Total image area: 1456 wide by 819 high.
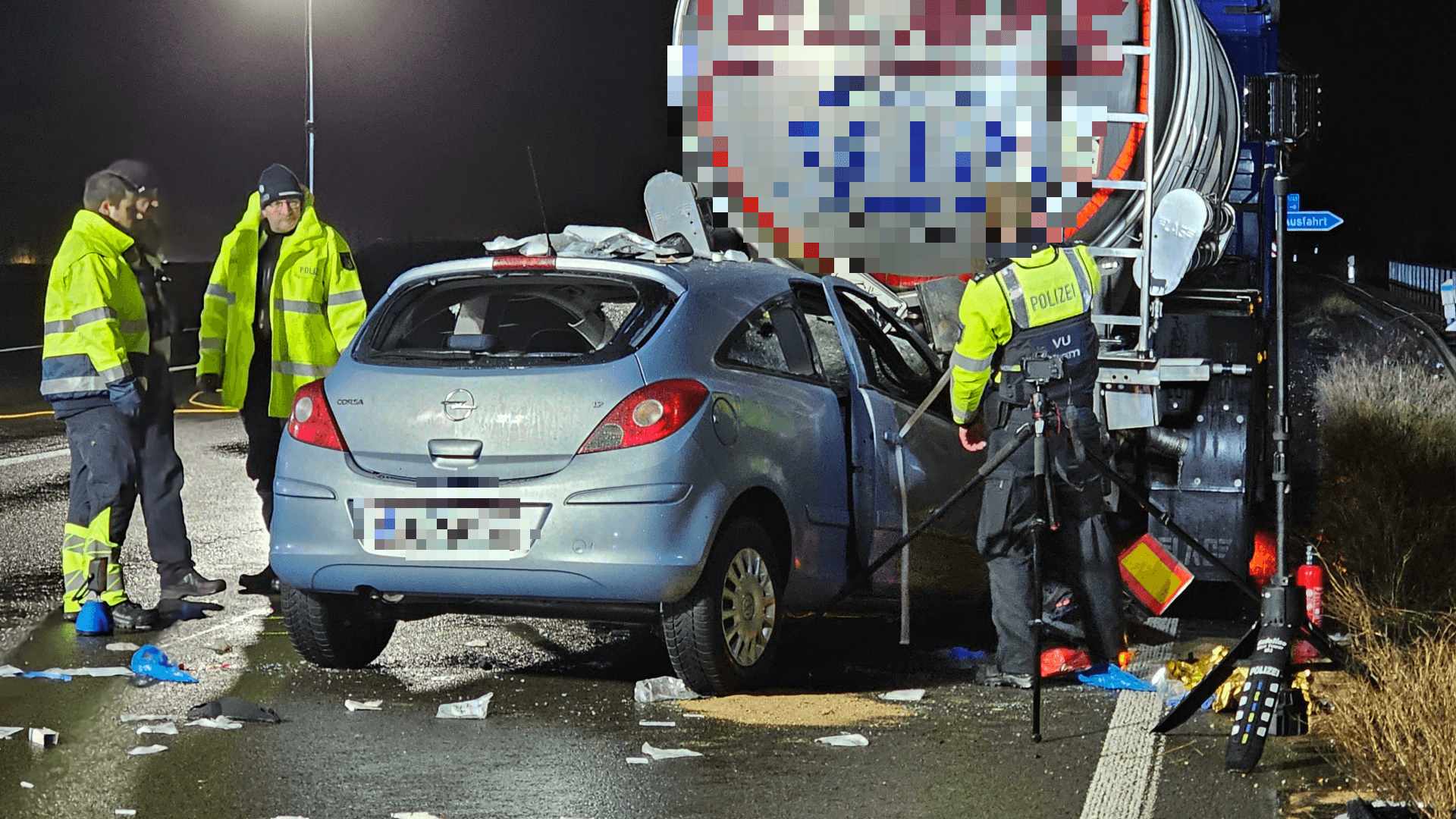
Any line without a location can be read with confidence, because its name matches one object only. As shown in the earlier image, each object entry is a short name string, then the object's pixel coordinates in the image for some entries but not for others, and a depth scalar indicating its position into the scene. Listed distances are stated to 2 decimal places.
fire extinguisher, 11.30
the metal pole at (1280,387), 11.27
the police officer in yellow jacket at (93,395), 14.31
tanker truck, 14.05
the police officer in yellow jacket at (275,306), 15.92
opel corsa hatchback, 11.39
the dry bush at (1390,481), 15.43
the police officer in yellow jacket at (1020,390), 12.66
